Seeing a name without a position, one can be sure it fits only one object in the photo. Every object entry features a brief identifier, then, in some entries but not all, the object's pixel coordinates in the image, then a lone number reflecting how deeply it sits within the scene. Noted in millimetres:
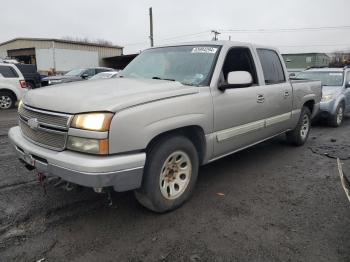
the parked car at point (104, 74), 14202
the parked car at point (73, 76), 15492
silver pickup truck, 2853
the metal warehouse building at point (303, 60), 53719
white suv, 12336
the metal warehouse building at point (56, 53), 31297
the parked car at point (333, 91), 8727
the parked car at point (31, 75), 17028
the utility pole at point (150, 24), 30803
